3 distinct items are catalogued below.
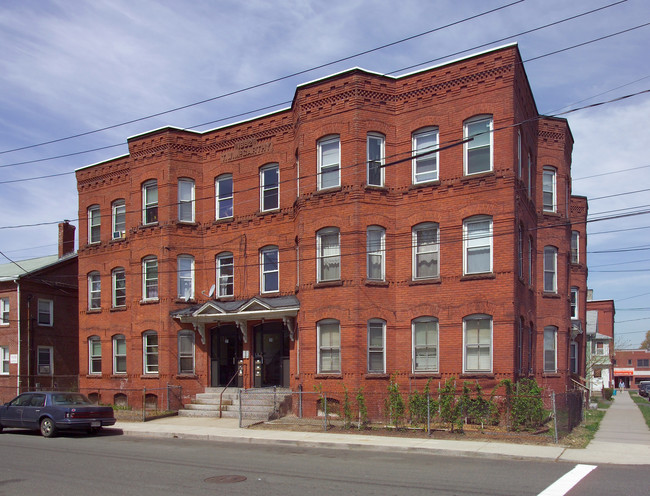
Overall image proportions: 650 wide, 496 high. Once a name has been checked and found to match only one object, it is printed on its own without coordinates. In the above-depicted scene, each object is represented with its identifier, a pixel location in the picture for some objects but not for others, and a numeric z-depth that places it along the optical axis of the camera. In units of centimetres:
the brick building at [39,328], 3388
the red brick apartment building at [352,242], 2055
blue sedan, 1925
